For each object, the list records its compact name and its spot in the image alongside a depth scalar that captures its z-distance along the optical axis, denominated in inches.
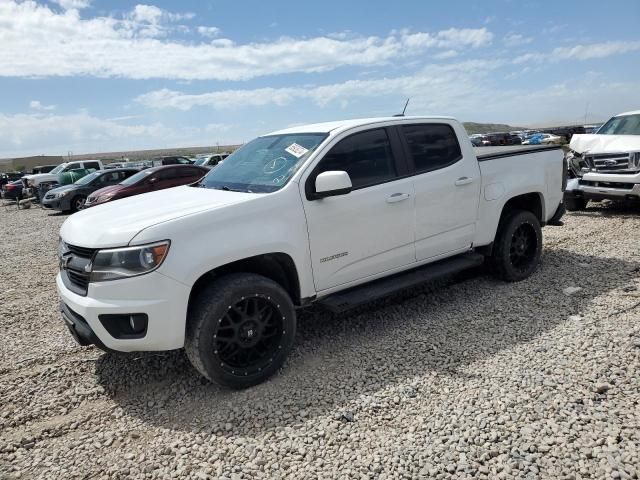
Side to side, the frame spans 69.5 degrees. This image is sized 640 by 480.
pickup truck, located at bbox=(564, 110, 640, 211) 317.4
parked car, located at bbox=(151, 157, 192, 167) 1072.2
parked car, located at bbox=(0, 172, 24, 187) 1063.1
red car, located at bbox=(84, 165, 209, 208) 514.0
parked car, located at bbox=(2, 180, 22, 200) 877.2
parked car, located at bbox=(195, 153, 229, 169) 961.7
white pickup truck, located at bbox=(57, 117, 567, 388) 119.6
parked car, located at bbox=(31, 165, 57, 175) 1111.0
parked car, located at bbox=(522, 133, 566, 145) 1632.8
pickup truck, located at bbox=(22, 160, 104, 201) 825.5
